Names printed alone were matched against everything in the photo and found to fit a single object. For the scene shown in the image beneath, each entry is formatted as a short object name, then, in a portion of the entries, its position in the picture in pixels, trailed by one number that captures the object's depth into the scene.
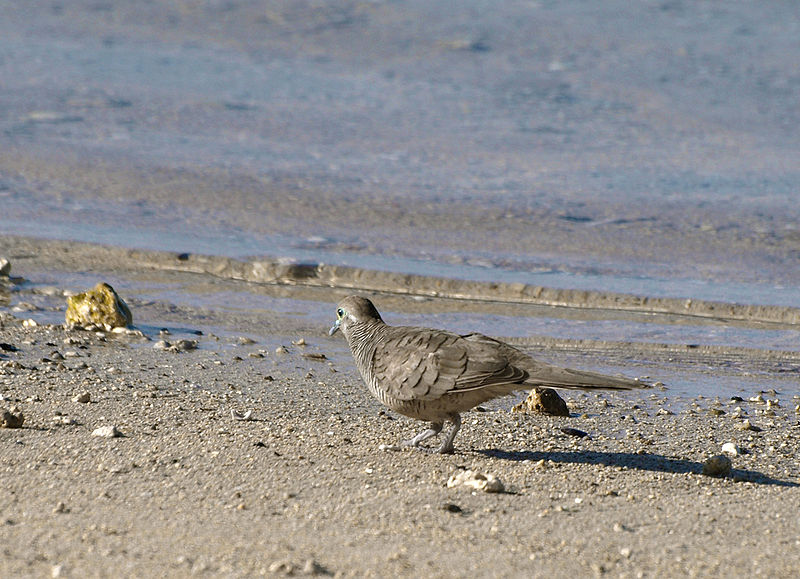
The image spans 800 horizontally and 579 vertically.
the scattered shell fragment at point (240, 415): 11.12
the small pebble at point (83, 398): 11.10
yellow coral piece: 14.39
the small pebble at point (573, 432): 11.34
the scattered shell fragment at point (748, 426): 11.57
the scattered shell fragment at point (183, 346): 13.86
